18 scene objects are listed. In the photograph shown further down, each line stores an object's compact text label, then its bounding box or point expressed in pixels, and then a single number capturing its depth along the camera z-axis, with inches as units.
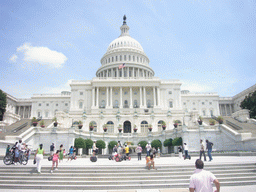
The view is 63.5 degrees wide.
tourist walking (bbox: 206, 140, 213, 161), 804.6
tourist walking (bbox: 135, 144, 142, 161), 942.4
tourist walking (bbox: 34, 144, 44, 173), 569.3
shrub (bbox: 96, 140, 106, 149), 1697.8
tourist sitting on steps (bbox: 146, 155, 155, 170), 578.7
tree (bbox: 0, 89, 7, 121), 2607.0
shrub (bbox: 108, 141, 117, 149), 1791.3
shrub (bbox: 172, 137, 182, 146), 1582.2
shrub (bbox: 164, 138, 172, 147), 1728.6
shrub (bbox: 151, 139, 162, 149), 1769.2
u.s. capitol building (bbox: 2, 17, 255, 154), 1555.1
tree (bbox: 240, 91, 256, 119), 2487.0
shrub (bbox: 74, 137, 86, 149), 1492.4
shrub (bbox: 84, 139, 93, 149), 1579.7
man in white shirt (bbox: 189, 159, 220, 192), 243.1
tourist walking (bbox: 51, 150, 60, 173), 587.3
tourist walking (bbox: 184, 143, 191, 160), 986.8
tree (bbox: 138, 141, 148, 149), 1808.6
